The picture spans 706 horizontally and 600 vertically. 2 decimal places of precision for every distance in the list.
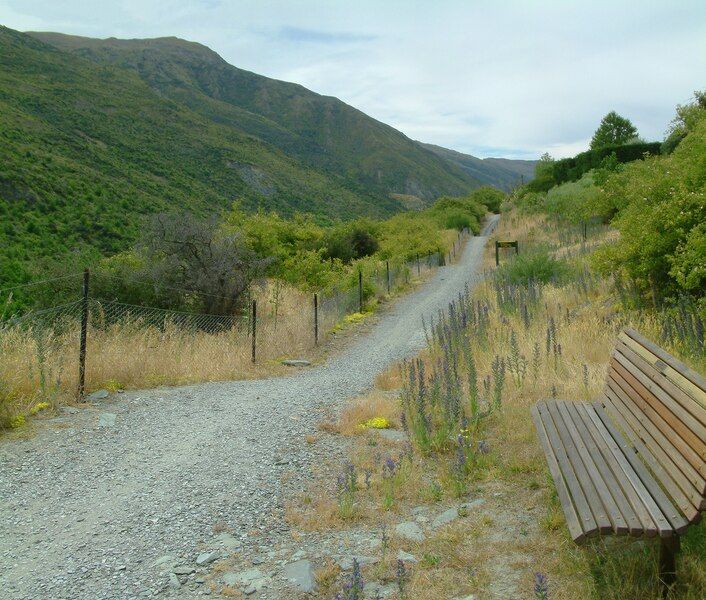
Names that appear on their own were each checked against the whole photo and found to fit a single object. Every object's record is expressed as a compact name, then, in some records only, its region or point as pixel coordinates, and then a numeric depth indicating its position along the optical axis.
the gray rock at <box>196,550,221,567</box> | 3.68
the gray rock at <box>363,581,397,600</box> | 3.20
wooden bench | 2.75
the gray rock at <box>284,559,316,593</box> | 3.36
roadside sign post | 25.12
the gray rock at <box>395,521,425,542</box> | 3.80
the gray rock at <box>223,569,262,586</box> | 3.44
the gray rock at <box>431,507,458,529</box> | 3.97
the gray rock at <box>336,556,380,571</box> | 3.54
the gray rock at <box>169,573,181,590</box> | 3.41
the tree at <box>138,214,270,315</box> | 14.46
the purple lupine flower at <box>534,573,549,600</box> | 2.46
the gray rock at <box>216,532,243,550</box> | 3.89
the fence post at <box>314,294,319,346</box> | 13.22
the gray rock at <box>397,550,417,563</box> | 3.52
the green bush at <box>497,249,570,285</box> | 13.85
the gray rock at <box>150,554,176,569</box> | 3.65
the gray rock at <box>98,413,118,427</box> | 6.54
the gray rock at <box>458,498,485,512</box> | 4.12
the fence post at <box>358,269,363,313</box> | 17.89
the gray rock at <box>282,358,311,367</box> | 11.27
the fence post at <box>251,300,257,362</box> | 10.73
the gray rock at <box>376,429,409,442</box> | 5.82
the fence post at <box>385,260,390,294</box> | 21.23
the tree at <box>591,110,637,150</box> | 59.47
